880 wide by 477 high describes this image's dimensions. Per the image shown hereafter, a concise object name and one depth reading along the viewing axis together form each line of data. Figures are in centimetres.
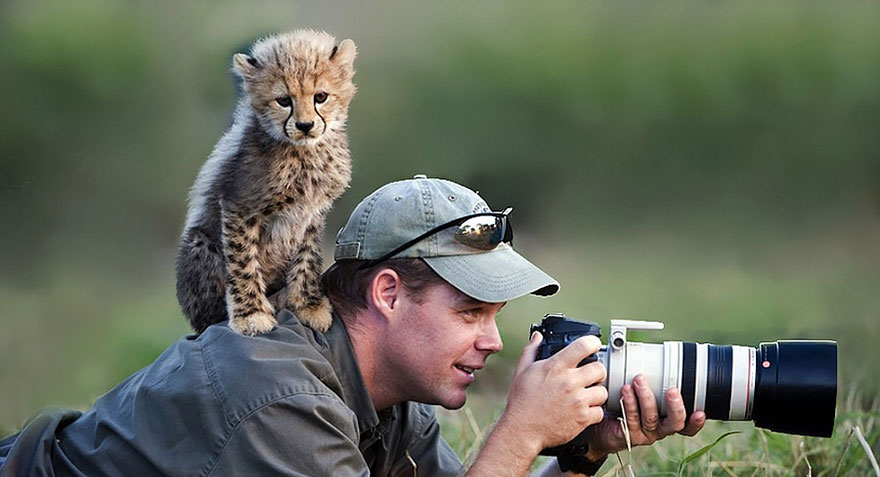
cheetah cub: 551
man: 485
